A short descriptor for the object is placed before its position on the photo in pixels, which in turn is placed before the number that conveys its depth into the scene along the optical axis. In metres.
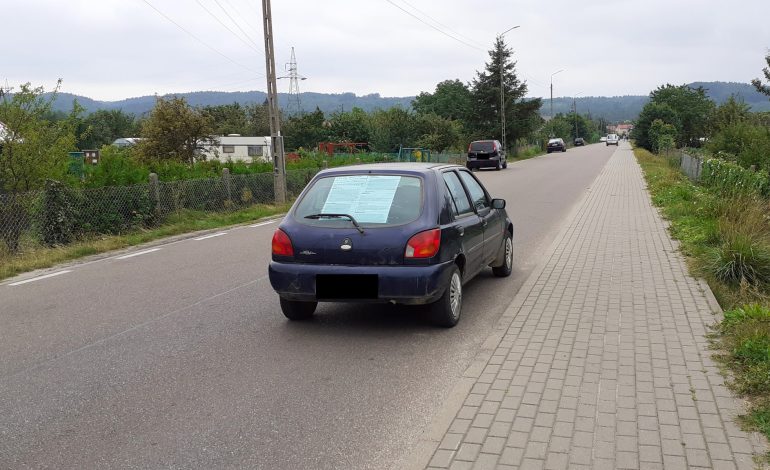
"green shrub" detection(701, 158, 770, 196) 13.41
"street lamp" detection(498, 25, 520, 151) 51.56
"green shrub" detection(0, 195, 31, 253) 11.07
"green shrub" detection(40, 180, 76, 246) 11.82
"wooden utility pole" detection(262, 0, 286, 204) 19.09
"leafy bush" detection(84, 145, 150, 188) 13.44
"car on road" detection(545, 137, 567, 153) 75.25
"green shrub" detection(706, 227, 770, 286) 7.66
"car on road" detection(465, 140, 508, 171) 39.16
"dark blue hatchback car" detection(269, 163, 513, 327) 5.76
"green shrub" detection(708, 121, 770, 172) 20.91
